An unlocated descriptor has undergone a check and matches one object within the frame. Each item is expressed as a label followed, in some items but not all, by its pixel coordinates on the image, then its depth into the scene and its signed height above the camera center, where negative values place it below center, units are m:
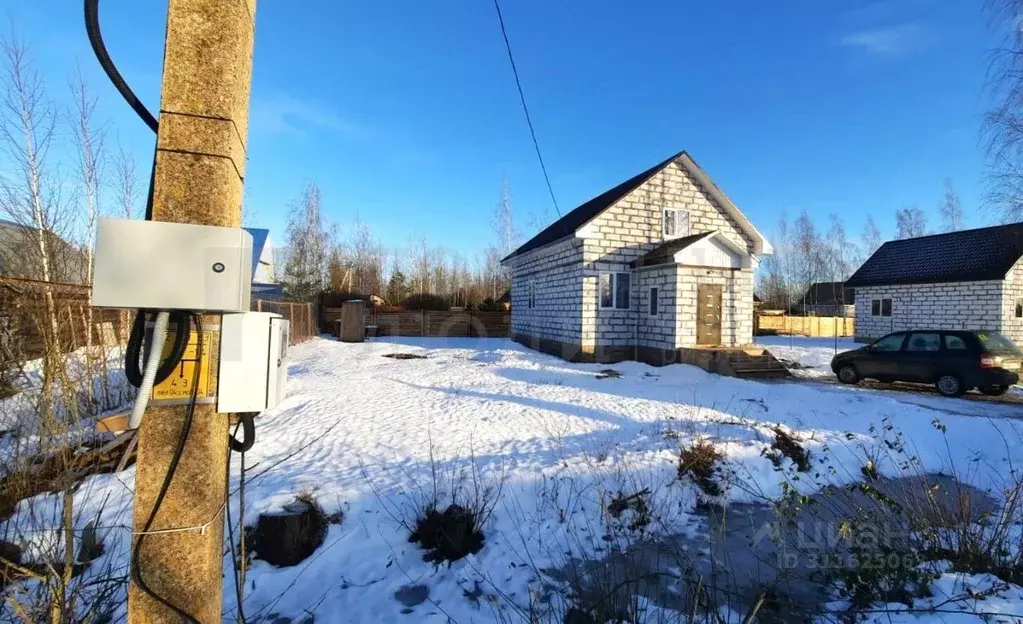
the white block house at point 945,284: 18.09 +2.19
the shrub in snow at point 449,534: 3.88 -1.86
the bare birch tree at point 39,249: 5.75 +0.79
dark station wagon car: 10.22 -0.63
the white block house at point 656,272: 14.10 +1.77
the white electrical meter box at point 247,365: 1.69 -0.19
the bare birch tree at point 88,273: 5.59 +0.81
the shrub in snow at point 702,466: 5.20 -1.62
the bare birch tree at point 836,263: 51.12 +7.61
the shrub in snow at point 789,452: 5.72 -1.56
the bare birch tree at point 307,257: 32.29 +4.45
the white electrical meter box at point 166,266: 1.48 +0.15
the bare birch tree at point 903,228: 43.25 +10.00
